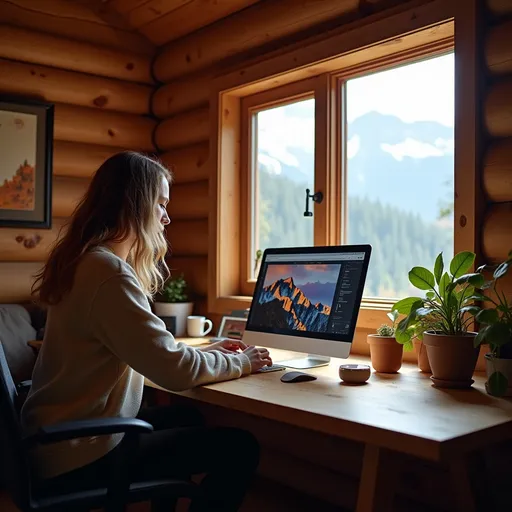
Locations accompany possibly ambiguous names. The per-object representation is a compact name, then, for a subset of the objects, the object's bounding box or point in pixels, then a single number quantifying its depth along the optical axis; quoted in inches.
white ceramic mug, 133.0
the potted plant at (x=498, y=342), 74.8
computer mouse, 86.2
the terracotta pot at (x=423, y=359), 92.5
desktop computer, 92.7
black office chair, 66.5
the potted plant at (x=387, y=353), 92.7
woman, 74.8
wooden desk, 62.0
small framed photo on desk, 123.4
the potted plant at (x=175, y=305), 140.3
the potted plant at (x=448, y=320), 81.2
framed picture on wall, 142.7
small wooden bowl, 85.1
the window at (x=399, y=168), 106.8
